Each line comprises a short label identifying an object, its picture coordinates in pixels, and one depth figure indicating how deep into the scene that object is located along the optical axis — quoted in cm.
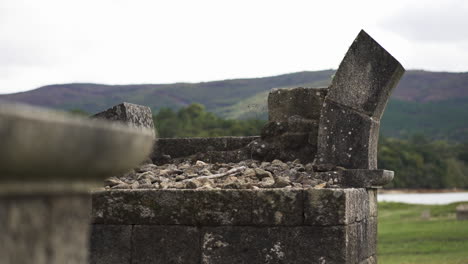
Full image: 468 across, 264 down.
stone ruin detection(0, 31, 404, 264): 598
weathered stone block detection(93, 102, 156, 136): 834
